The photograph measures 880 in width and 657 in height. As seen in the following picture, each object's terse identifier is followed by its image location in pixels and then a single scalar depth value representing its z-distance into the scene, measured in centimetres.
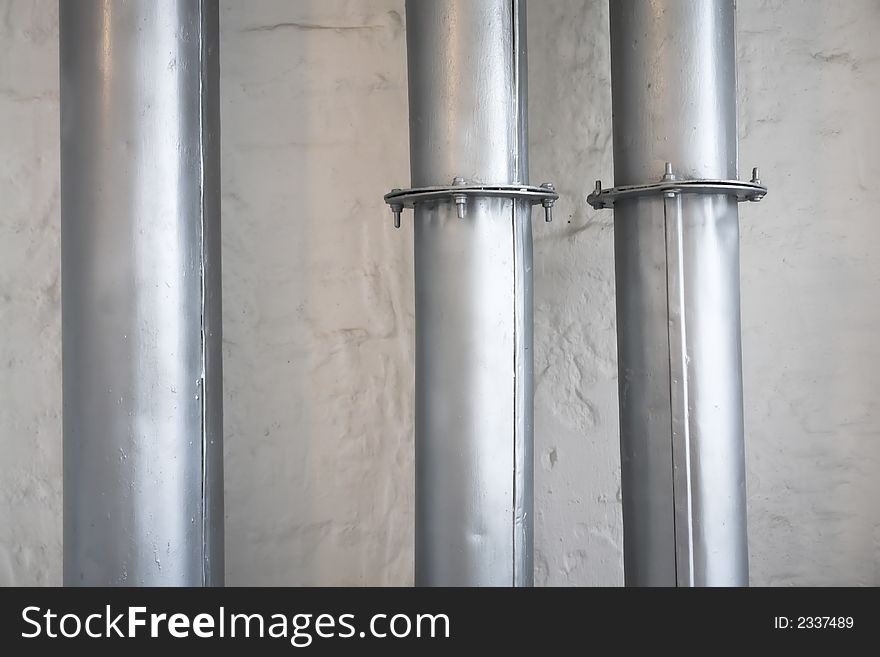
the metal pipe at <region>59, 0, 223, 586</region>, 105
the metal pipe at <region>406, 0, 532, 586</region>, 107
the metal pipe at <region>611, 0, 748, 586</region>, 108
